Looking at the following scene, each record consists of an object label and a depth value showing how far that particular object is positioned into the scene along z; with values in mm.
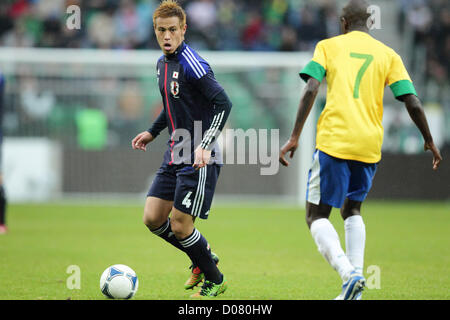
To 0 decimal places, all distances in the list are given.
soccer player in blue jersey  11219
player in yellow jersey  10320
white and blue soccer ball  11102
